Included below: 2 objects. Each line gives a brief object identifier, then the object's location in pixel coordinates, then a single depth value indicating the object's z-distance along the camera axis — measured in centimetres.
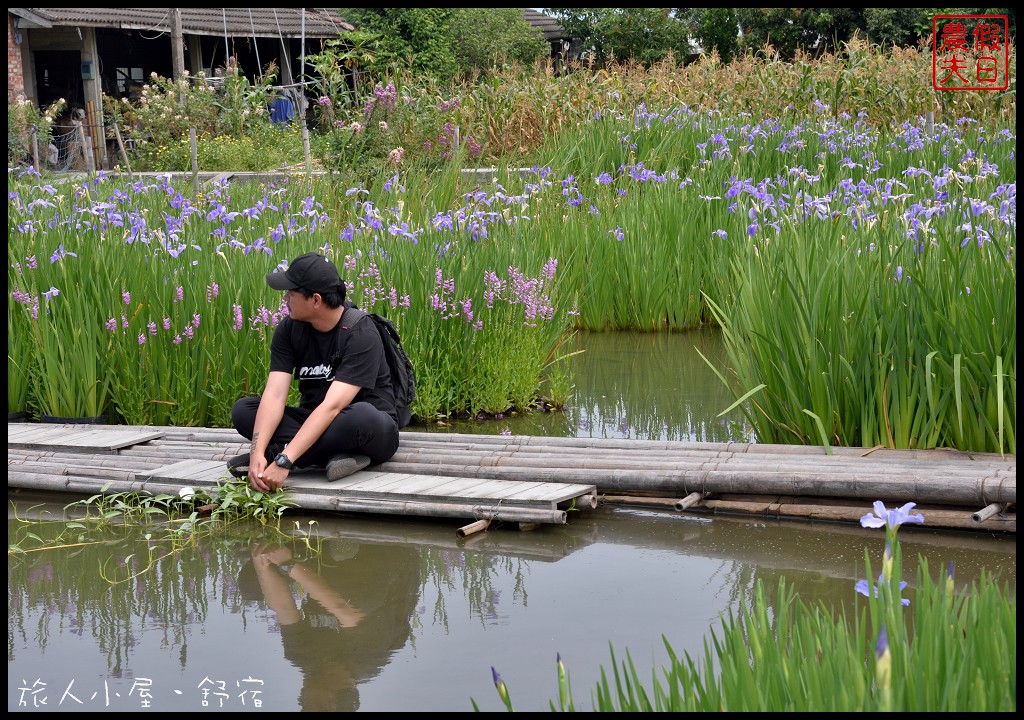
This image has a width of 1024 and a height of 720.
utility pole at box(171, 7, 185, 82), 2140
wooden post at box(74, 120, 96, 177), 1762
